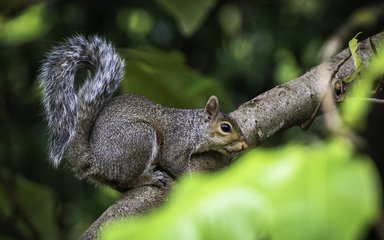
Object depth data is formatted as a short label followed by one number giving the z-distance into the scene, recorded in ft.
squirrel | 16.81
